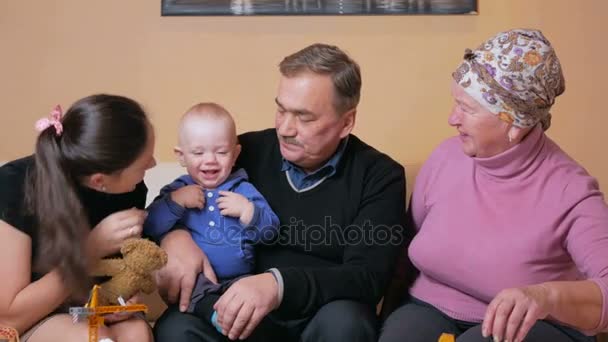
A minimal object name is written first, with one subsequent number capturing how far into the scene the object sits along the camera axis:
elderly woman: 1.88
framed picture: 2.75
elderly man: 1.92
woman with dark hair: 1.79
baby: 2.07
